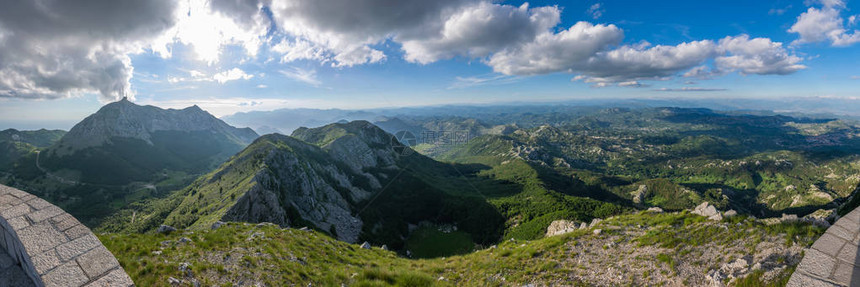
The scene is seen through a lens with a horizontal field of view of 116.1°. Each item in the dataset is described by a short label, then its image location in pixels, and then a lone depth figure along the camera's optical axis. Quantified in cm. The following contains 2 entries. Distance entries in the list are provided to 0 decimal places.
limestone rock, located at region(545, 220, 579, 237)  7534
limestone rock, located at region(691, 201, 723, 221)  1899
